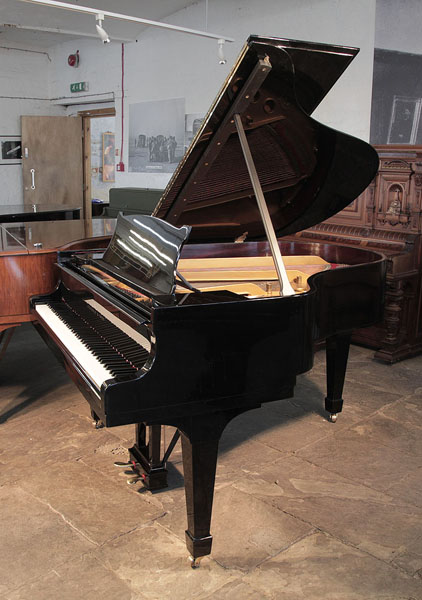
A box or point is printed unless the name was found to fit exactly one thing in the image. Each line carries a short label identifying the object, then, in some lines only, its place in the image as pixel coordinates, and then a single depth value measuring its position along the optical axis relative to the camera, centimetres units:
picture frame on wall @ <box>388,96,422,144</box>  521
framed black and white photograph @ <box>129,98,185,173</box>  775
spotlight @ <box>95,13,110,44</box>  454
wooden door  1005
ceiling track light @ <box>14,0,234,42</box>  443
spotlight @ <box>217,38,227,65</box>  588
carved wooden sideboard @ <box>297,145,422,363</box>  458
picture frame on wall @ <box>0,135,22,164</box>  1020
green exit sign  941
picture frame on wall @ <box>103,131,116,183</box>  1319
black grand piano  204
